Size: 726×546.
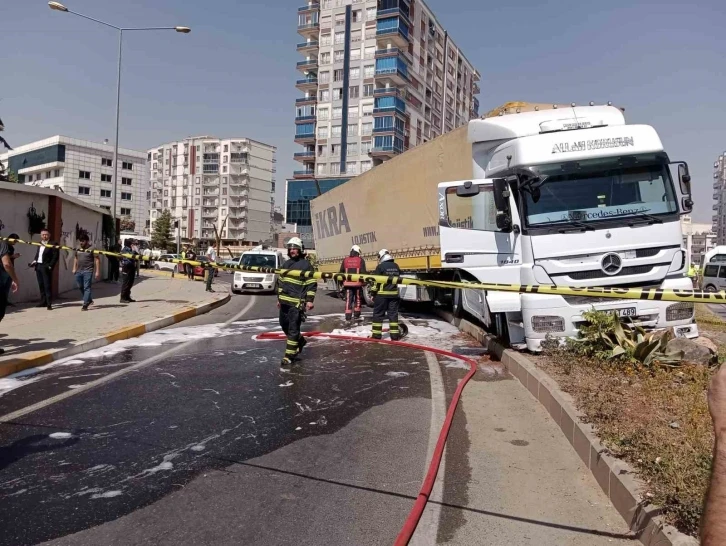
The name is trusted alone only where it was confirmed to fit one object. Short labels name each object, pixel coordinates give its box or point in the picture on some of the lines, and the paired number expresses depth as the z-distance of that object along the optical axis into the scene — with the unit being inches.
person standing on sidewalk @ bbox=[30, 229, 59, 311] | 485.7
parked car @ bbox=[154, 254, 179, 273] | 1943.7
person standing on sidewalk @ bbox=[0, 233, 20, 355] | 299.1
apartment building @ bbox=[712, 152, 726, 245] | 5139.3
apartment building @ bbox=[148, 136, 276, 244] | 4598.9
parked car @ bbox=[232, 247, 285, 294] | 849.5
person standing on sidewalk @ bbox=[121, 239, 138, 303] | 576.1
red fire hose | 127.9
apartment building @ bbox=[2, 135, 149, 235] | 3390.7
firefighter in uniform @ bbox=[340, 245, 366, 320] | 523.5
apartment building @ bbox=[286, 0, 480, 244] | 2669.8
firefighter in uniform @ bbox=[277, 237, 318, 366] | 316.5
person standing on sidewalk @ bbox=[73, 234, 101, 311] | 493.0
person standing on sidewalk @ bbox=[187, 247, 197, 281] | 1195.9
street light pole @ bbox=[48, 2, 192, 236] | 807.8
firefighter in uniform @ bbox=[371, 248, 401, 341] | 413.1
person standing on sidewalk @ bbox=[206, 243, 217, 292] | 799.9
